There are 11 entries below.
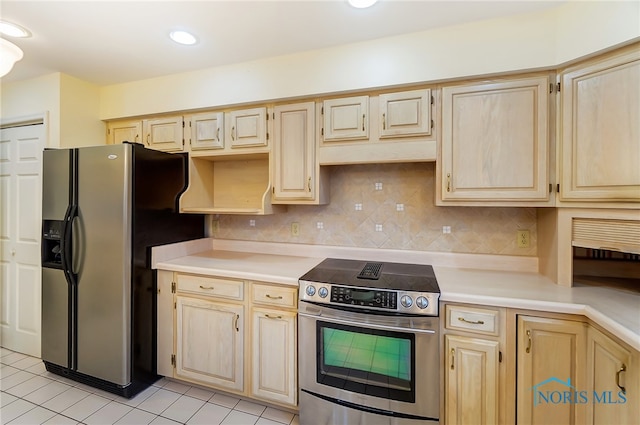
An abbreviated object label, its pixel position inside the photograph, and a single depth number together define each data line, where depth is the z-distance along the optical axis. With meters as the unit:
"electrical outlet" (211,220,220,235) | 2.80
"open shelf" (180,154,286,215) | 2.49
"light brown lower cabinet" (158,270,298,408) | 1.79
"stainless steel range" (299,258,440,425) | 1.49
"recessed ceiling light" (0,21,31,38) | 1.72
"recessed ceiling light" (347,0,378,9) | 1.50
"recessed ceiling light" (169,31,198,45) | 1.80
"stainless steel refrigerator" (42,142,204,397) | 1.95
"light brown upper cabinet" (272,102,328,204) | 2.09
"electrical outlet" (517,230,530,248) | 1.96
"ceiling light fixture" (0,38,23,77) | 1.28
